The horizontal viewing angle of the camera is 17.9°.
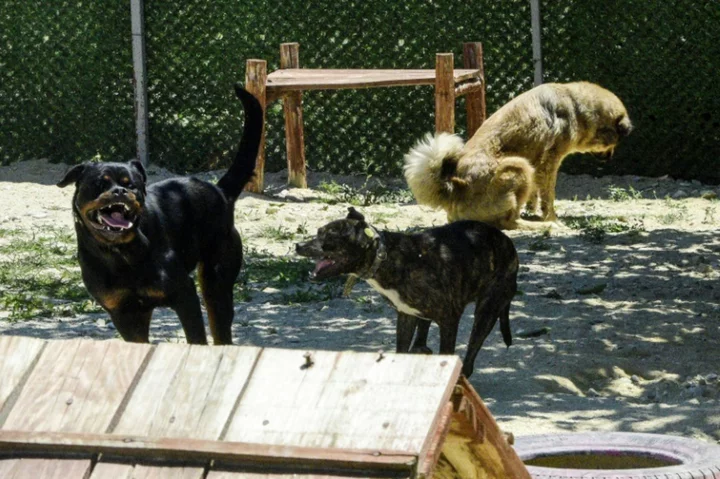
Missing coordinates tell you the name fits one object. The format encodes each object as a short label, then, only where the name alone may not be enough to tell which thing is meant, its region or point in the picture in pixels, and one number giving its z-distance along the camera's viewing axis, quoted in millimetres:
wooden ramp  4834
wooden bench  21464
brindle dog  11128
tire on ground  7212
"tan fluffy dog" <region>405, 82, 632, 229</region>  18708
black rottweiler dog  10214
